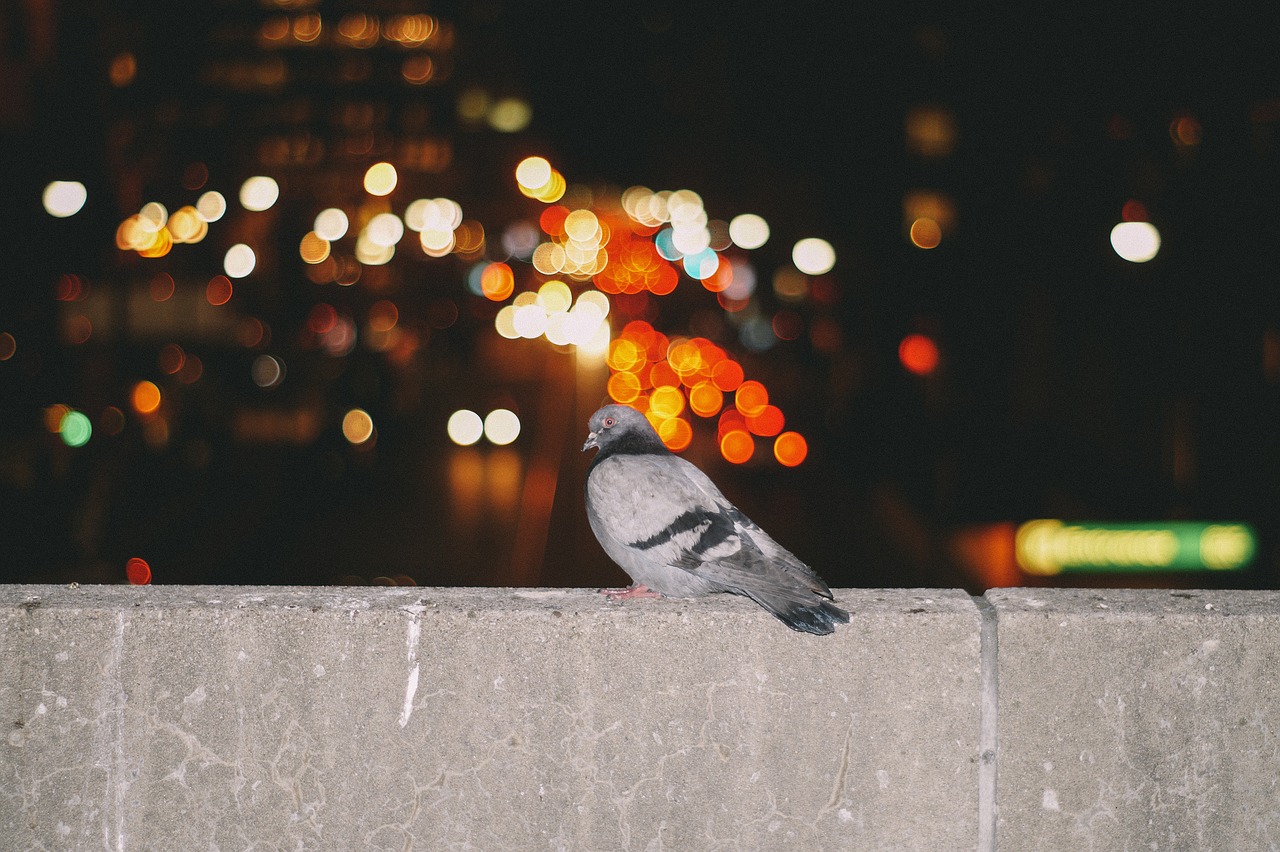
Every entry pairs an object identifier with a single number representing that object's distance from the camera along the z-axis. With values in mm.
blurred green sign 14797
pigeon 3330
